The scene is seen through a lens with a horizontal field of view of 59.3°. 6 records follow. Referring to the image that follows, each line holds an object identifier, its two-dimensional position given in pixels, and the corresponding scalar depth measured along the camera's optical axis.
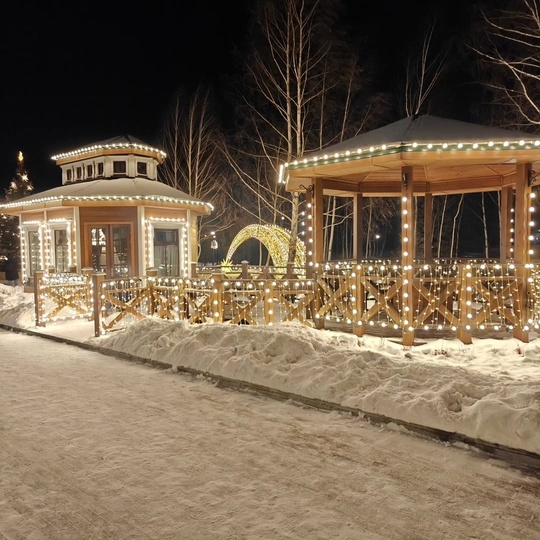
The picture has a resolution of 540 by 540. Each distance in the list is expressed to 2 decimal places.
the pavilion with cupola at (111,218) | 18.08
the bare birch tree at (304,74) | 17.84
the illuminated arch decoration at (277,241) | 19.44
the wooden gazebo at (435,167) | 8.35
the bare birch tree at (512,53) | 15.26
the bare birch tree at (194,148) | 27.77
